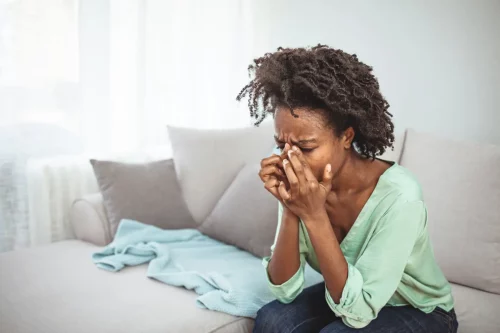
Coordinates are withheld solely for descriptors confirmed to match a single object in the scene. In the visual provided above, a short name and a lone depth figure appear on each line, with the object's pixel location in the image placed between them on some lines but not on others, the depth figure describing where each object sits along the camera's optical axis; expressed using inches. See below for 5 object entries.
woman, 48.9
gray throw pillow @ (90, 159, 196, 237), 91.0
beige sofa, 62.8
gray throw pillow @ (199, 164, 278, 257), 84.3
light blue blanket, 67.3
